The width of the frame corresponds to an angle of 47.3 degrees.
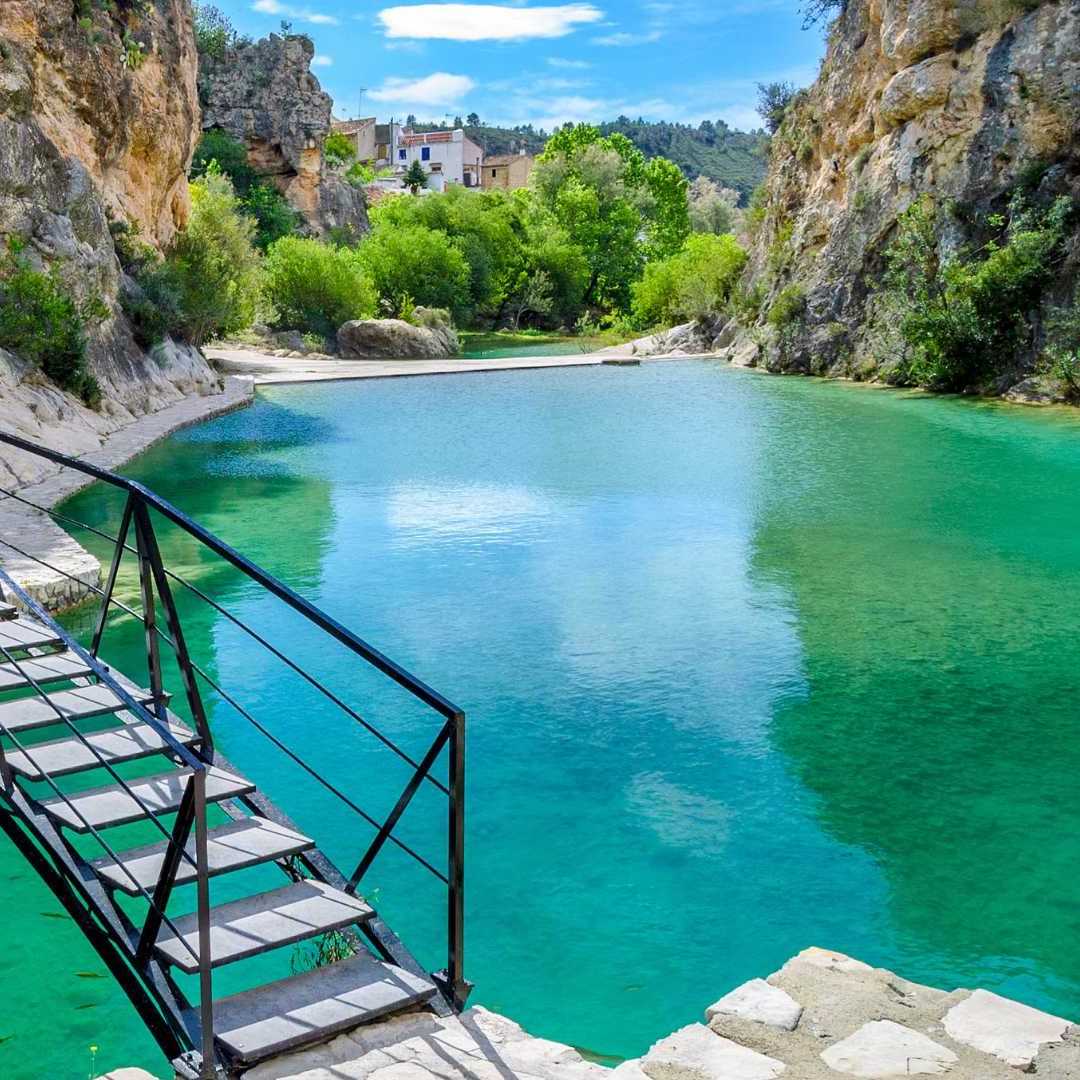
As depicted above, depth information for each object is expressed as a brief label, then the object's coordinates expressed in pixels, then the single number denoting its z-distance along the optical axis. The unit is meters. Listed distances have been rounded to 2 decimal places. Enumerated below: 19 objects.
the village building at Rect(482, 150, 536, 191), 110.19
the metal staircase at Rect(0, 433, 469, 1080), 3.68
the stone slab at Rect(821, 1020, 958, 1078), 3.69
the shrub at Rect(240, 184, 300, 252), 51.91
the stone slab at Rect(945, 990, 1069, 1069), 3.80
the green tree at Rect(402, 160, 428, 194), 82.50
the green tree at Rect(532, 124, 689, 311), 61.94
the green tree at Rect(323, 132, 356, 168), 80.00
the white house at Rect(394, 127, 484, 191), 111.31
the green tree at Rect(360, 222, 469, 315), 47.47
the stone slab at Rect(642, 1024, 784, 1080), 3.68
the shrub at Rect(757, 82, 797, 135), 42.19
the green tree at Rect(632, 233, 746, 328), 44.41
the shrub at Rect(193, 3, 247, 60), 53.73
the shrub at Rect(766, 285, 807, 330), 34.62
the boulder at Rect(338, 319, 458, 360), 40.44
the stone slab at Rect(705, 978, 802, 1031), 4.05
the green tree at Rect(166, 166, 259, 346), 29.31
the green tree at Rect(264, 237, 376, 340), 41.22
